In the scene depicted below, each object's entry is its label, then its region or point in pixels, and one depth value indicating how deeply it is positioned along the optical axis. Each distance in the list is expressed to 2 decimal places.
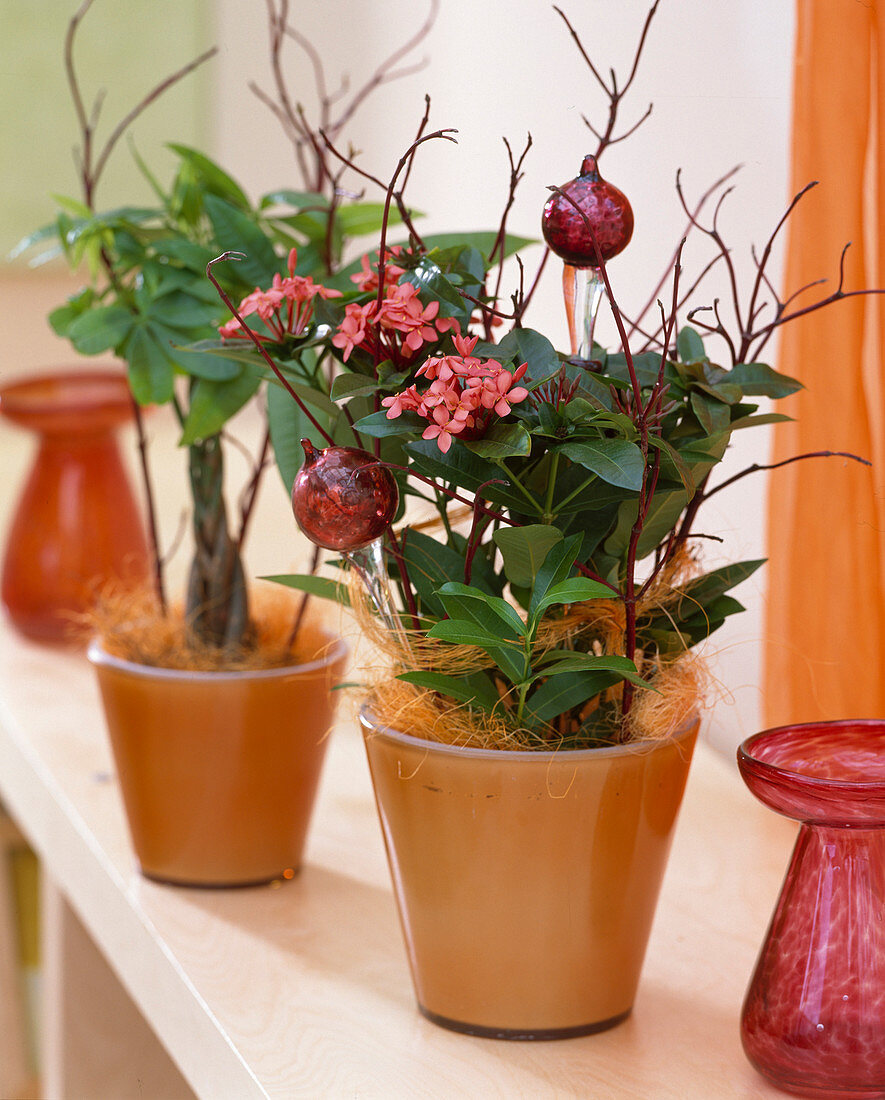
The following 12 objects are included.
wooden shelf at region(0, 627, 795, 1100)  1.36
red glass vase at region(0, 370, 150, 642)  2.18
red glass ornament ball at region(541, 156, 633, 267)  1.31
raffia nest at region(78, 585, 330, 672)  1.56
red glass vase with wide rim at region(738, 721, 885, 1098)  1.30
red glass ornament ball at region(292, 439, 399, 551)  1.29
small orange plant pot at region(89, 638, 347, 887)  1.52
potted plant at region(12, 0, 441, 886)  1.52
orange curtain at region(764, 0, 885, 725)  1.45
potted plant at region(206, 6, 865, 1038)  1.30
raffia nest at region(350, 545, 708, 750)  1.34
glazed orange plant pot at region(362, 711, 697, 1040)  1.33
